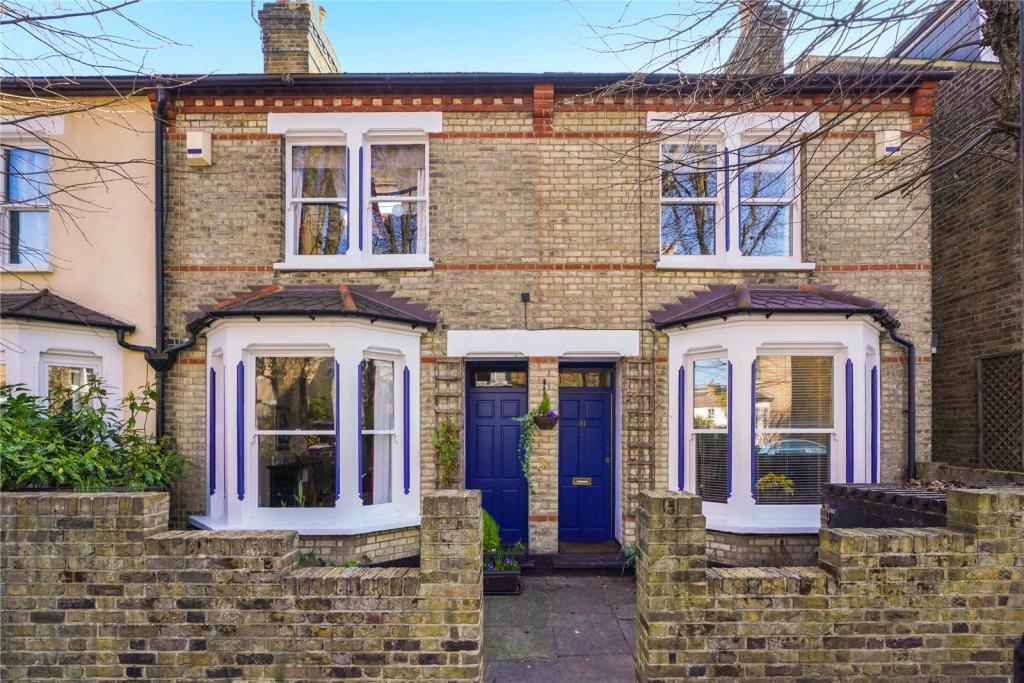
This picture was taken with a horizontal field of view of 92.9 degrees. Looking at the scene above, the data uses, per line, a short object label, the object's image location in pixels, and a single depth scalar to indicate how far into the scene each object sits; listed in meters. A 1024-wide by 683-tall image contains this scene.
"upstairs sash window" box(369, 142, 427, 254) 6.49
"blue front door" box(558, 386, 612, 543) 6.56
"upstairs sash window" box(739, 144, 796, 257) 6.47
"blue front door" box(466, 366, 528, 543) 6.45
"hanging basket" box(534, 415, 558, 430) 5.95
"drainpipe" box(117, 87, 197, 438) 6.12
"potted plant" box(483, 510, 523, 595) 5.37
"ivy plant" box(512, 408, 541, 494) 6.09
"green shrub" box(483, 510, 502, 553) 5.57
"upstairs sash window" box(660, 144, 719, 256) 6.45
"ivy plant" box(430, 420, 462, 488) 5.99
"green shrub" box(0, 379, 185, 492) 4.09
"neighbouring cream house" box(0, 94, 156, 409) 6.18
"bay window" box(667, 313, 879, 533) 5.63
